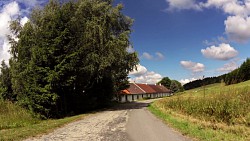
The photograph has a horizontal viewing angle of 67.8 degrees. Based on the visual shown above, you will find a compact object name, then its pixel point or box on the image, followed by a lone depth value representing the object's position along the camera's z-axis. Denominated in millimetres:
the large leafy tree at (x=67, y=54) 16555
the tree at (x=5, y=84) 26807
